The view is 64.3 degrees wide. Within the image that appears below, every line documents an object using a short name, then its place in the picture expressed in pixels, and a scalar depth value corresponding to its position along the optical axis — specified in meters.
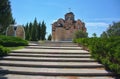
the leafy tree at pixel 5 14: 6.25
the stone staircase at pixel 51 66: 3.85
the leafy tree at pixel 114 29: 17.43
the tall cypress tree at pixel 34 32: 23.60
